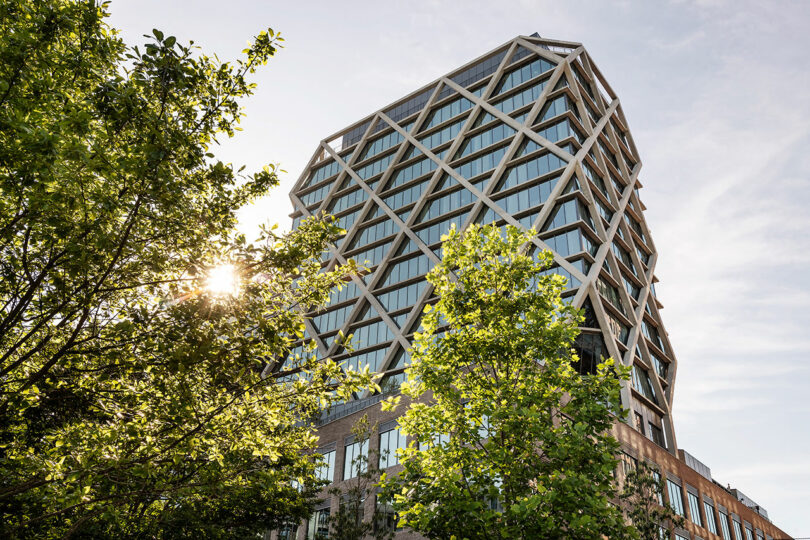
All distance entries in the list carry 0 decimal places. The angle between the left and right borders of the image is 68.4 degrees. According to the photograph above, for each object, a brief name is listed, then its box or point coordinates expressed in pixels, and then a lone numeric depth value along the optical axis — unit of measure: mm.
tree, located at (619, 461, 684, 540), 24469
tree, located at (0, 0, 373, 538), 8195
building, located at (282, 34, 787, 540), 49875
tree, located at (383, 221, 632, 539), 13133
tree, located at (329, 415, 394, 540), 24344
